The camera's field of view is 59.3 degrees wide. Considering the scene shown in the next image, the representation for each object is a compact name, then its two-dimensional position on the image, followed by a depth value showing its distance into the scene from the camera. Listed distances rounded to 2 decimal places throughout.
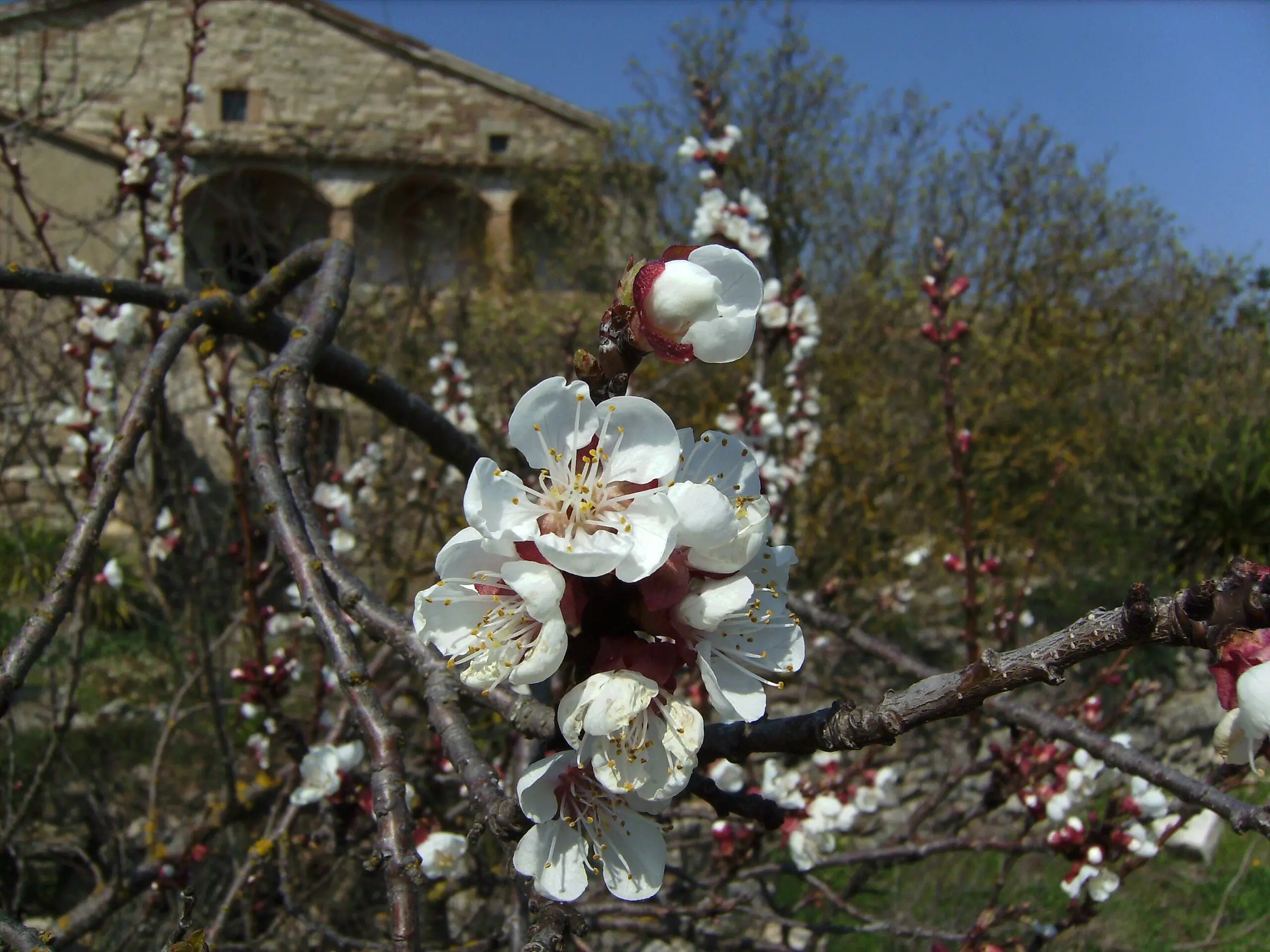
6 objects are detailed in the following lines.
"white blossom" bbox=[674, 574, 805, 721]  0.13
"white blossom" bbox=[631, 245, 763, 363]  0.13
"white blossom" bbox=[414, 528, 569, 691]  0.13
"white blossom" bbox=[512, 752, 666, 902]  0.14
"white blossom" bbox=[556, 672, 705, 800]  0.13
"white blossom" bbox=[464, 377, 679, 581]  0.12
